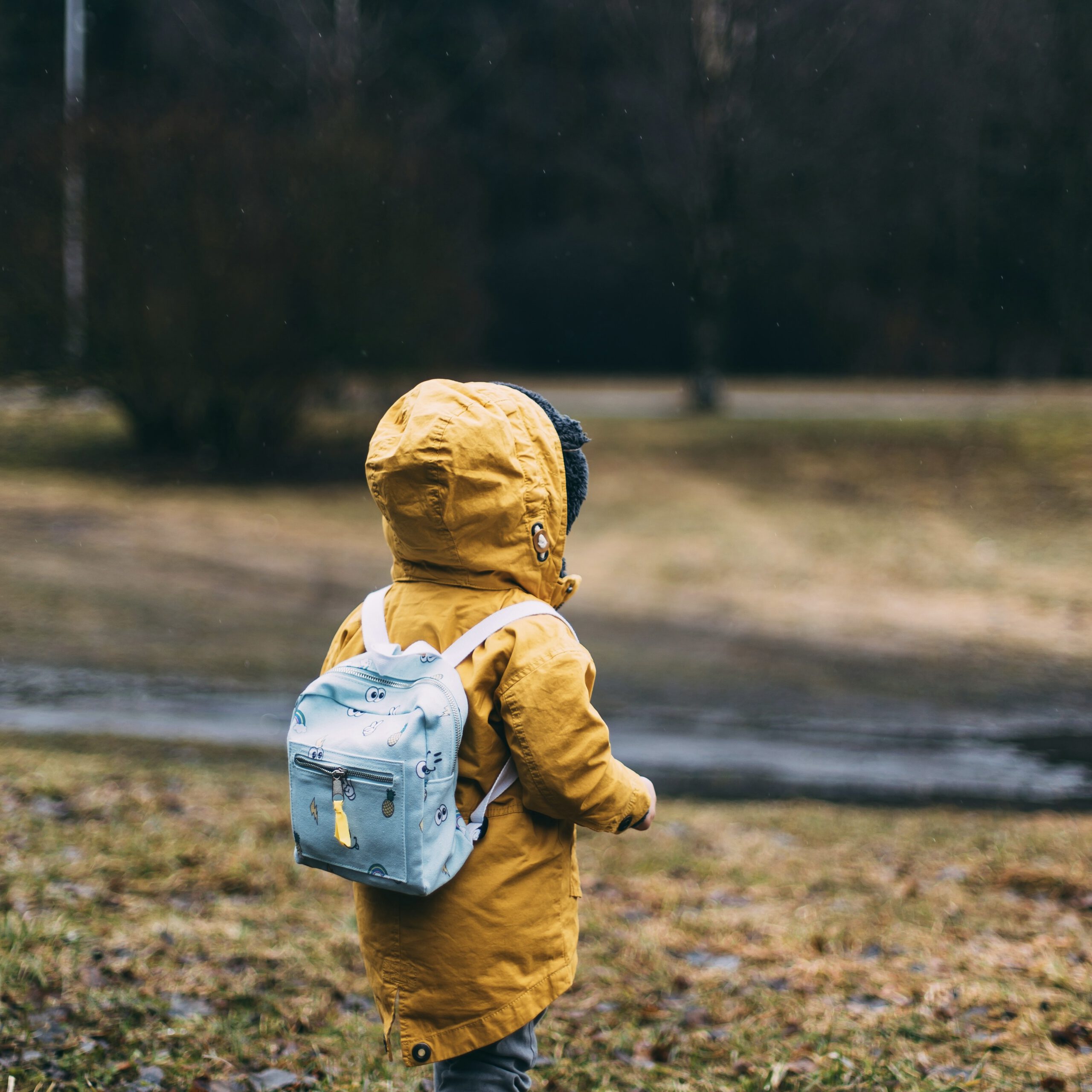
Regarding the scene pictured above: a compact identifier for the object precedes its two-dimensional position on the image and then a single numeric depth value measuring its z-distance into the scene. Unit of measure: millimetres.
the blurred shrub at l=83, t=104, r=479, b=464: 15203
